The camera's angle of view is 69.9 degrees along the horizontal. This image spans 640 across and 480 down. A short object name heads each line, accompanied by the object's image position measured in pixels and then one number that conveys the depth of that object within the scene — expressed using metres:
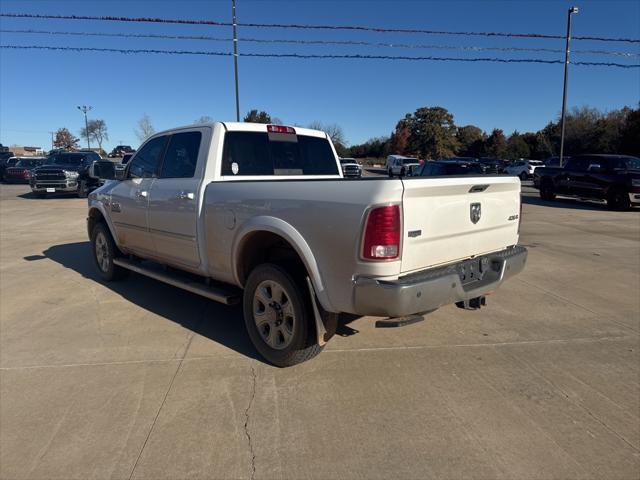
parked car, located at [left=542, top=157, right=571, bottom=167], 34.84
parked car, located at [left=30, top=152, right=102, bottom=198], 18.98
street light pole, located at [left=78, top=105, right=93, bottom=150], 80.69
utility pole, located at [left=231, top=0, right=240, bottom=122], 17.35
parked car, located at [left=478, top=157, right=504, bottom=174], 39.43
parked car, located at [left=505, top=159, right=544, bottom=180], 40.81
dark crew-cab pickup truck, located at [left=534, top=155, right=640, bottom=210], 15.38
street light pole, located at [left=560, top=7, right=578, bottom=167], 21.60
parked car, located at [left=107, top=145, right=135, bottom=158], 57.56
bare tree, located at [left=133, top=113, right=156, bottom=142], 58.45
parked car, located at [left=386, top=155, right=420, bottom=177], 42.41
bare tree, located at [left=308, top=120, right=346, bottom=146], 62.78
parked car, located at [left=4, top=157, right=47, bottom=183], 28.77
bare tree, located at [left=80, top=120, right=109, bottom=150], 92.81
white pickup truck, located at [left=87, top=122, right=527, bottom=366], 3.01
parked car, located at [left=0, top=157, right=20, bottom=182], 31.38
